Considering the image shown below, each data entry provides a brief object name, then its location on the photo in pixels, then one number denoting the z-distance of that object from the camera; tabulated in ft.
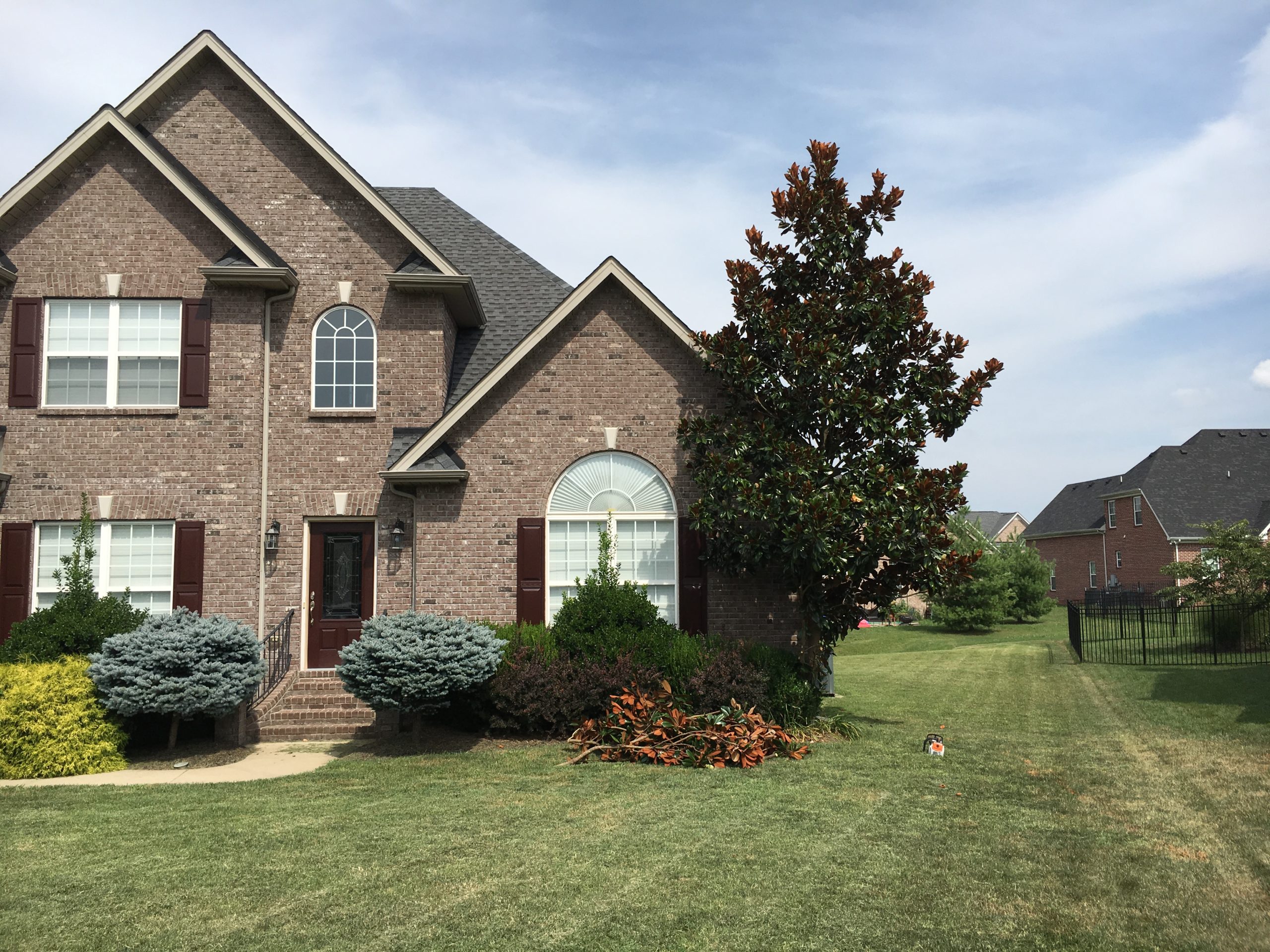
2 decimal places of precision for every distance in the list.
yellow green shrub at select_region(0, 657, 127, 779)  34.47
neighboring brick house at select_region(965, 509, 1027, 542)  261.65
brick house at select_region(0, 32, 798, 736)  44.34
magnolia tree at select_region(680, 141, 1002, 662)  37.73
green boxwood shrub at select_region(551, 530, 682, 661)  39.52
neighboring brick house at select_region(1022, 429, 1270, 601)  139.23
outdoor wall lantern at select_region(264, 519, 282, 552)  45.34
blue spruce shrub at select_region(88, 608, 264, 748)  35.94
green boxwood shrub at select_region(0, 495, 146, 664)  38.11
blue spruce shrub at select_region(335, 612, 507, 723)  36.22
